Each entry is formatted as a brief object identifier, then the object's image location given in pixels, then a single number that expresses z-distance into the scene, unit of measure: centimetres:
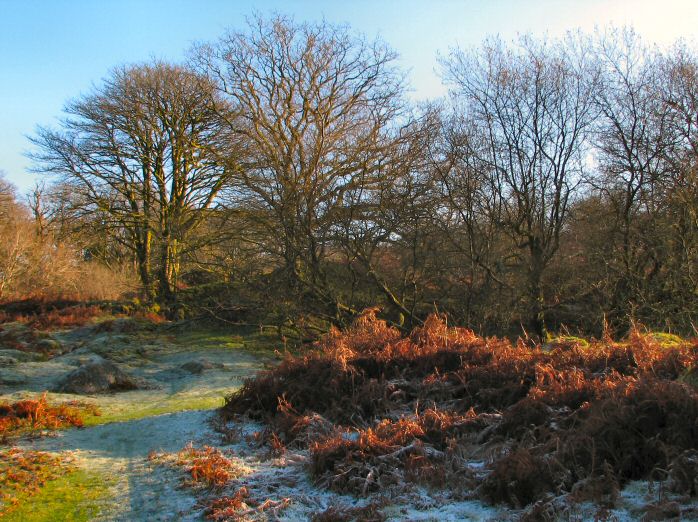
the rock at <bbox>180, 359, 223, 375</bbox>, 1395
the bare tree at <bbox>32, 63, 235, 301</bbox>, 2355
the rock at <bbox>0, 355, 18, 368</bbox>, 1357
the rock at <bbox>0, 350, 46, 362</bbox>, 1461
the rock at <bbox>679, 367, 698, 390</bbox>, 553
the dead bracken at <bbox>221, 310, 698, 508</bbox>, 442
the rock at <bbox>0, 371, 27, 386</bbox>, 1107
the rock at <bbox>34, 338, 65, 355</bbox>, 1664
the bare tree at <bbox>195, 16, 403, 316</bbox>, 1666
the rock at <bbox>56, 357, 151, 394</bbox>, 1040
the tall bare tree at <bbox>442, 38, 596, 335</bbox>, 1805
